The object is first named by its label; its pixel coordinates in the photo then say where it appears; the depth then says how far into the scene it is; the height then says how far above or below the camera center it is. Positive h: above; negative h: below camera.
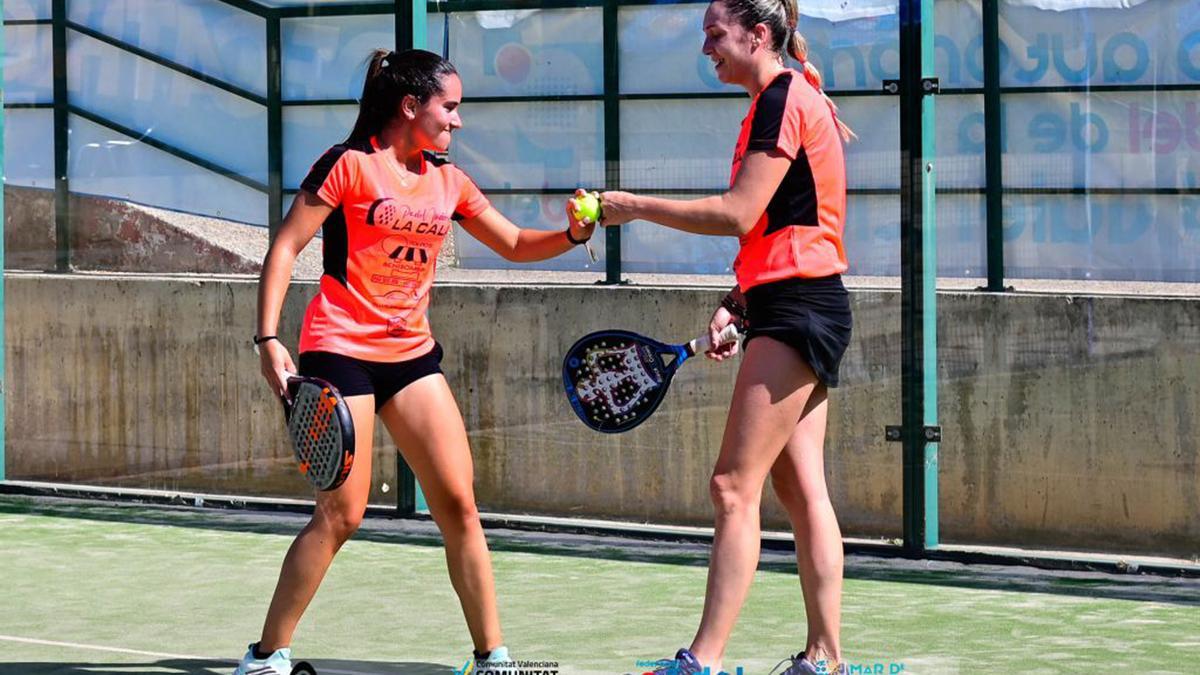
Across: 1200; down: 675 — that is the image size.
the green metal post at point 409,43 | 19.14 +1.28
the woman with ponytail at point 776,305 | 11.29 +0.06
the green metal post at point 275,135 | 20.14 +0.92
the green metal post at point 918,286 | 17.23 +0.16
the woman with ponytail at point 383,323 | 11.86 +0.02
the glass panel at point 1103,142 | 16.73 +0.72
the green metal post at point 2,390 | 21.59 -0.29
